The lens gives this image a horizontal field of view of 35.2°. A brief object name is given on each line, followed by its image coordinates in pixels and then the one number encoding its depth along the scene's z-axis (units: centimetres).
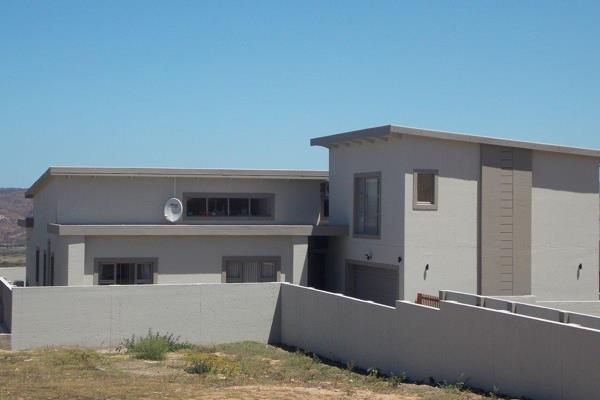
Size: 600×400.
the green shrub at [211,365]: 1912
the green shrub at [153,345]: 2164
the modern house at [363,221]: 2464
